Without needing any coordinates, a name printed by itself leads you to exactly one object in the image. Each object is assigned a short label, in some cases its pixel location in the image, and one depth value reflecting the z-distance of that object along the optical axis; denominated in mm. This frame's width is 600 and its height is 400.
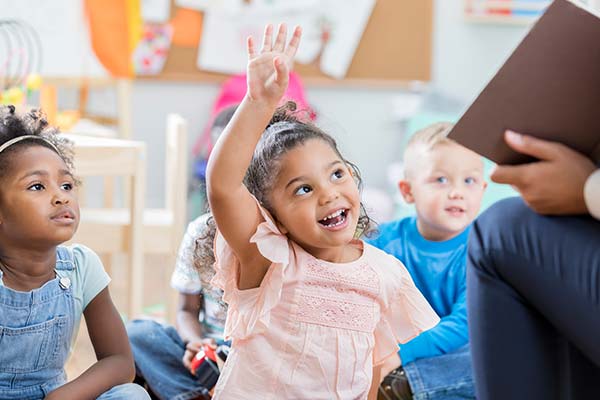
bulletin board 4855
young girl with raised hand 1776
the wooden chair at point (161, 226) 2806
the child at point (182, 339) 2186
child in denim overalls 1855
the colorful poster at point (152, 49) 4609
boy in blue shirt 2161
